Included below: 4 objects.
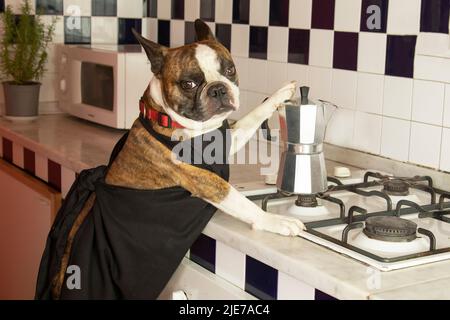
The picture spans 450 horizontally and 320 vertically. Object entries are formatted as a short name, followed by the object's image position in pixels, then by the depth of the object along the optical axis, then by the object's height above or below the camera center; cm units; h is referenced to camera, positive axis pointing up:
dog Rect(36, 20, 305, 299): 169 -37
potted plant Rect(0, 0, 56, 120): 283 -16
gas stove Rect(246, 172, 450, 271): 144 -40
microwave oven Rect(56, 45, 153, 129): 262 -21
